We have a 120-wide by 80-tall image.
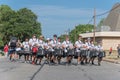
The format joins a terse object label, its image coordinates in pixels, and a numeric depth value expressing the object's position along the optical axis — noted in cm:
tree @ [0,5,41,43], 5616
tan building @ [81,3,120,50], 4677
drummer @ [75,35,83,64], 1533
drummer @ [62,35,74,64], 1515
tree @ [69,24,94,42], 7787
